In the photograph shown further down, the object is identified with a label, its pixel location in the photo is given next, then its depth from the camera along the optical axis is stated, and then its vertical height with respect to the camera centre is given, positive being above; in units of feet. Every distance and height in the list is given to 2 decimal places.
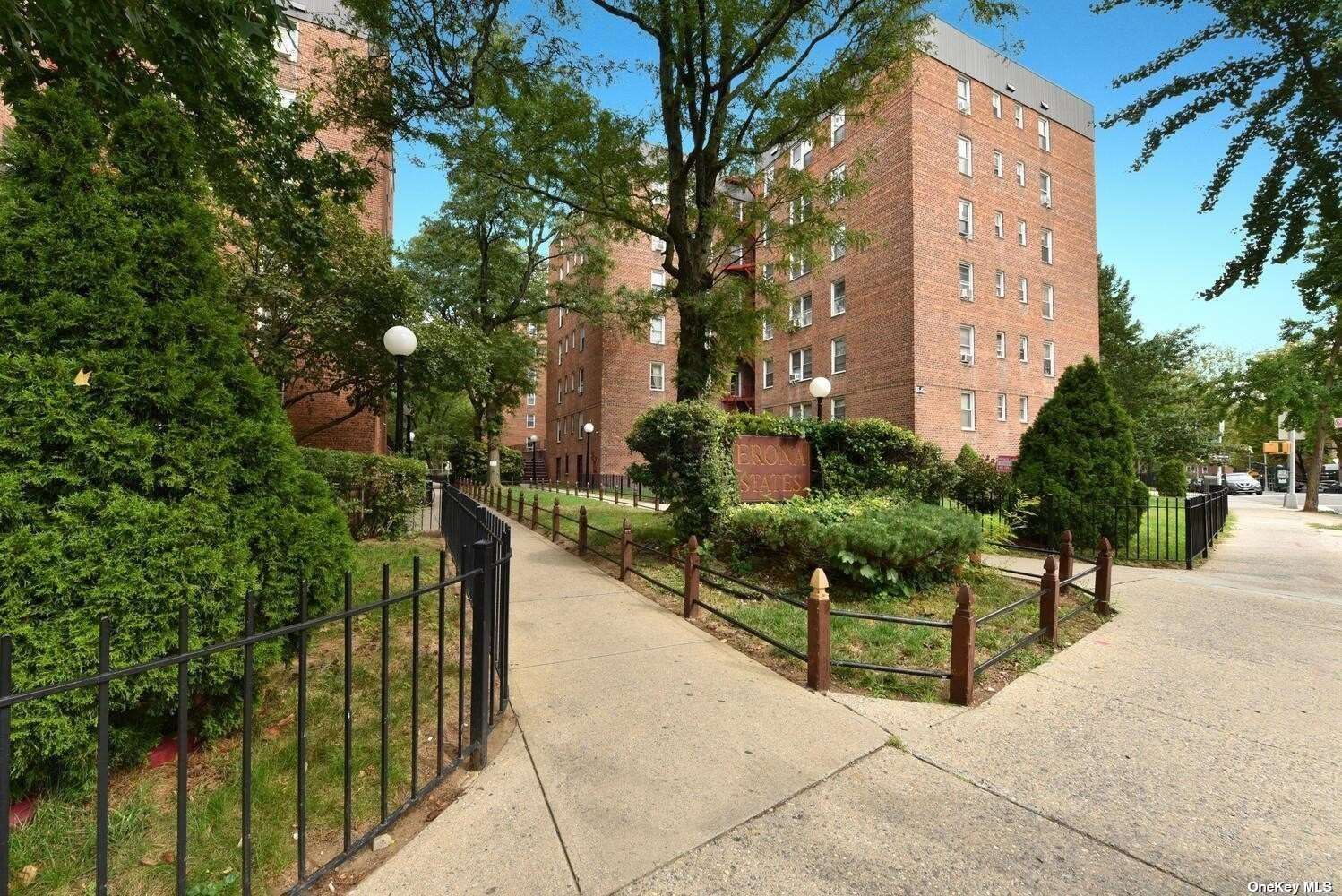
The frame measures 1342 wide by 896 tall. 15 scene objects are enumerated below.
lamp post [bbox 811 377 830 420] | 38.14 +4.93
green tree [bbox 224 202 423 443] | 40.88 +11.68
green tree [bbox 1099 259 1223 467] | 115.55 +17.55
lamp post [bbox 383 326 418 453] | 29.81 +5.96
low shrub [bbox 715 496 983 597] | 20.98 -3.03
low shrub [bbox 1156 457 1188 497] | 73.51 -2.06
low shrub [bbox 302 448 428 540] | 34.12 -2.07
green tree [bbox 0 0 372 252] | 12.77 +11.12
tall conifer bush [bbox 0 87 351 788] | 8.33 +0.40
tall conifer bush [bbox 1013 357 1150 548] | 32.17 -0.23
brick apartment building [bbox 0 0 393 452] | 56.29 +5.49
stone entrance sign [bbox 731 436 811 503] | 28.71 -0.35
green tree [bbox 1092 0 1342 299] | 18.84 +12.92
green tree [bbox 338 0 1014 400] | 33.55 +20.74
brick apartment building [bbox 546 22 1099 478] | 73.77 +27.74
